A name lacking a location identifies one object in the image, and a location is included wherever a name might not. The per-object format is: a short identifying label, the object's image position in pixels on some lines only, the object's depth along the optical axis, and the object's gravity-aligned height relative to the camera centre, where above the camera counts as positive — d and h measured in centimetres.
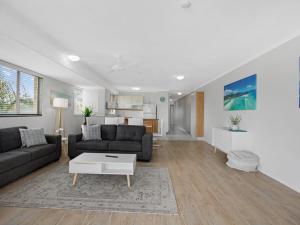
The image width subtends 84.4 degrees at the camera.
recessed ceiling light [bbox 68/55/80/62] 363 +123
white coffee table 259 -84
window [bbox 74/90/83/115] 667 +44
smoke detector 184 +125
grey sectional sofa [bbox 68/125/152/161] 398 -81
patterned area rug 207 -116
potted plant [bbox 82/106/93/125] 665 +3
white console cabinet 384 -60
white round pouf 342 -97
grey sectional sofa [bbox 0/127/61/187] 257 -78
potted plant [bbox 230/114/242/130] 421 -19
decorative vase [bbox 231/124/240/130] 419 -31
